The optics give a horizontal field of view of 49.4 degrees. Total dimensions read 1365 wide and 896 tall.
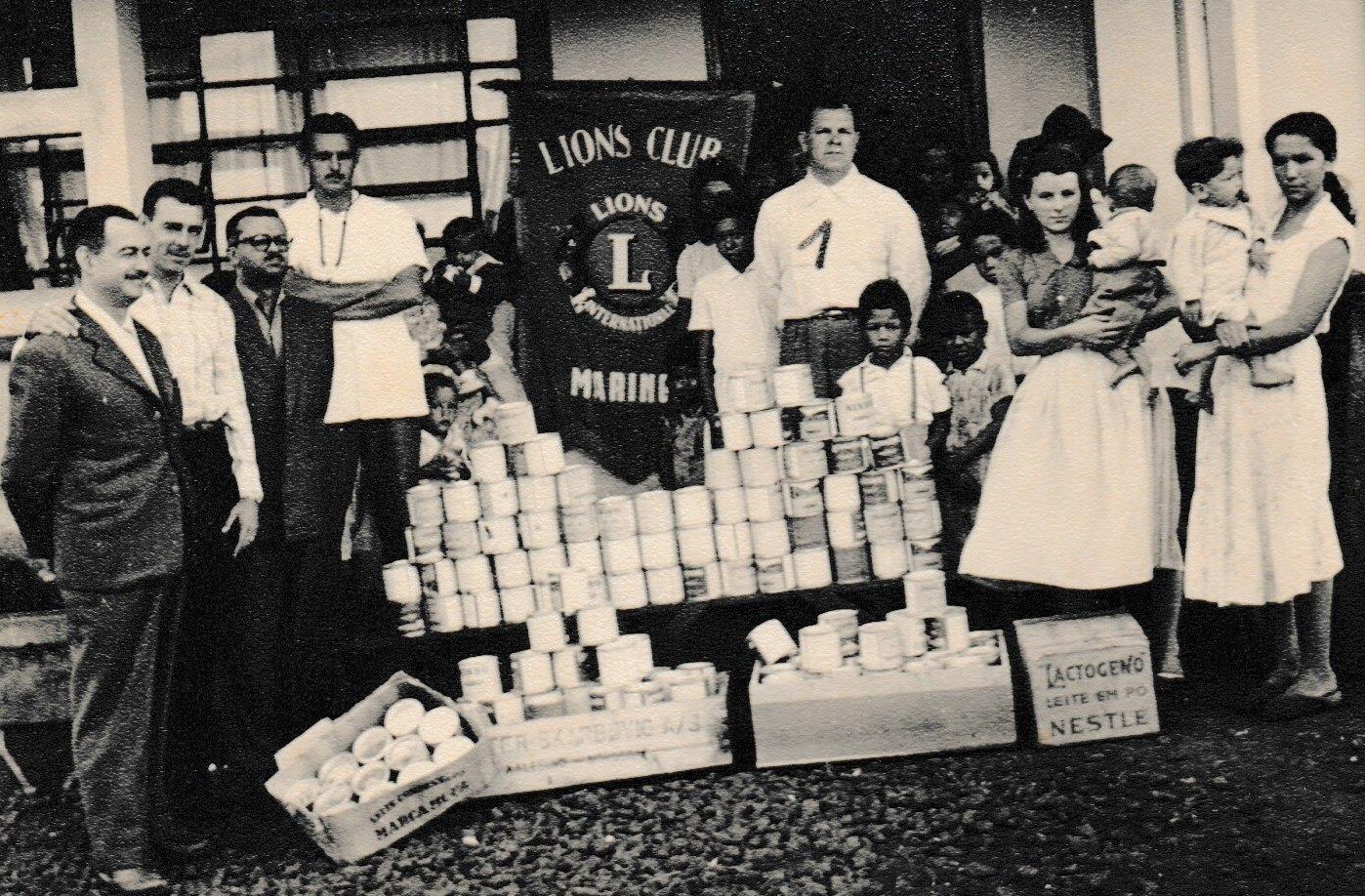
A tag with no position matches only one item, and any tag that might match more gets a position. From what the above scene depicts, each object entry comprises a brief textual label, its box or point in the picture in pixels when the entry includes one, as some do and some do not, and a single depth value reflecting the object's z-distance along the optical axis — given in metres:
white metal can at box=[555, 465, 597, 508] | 6.02
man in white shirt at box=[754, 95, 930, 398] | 6.30
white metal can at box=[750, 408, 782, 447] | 5.97
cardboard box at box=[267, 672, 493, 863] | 4.80
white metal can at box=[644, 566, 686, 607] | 5.98
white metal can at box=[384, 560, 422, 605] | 5.95
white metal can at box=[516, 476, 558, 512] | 5.96
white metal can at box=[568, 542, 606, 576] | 5.96
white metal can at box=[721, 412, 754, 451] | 5.99
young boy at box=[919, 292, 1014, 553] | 6.32
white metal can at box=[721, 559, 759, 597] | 6.00
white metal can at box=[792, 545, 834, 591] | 5.97
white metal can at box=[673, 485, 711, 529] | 5.98
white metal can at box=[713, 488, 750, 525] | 5.99
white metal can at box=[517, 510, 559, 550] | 5.96
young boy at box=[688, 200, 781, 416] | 6.74
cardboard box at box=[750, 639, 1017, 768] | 5.20
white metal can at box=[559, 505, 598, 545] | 5.96
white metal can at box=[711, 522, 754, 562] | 5.99
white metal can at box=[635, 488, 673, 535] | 5.96
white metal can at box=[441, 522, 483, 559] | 5.96
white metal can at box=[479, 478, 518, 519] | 5.95
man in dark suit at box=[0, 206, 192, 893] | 4.62
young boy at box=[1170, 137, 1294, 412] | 5.22
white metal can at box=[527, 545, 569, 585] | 5.96
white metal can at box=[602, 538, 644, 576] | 5.95
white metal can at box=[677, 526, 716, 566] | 5.99
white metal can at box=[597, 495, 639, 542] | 5.93
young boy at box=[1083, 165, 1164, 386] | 5.32
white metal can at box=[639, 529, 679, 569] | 5.97
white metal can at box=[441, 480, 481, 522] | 5.96
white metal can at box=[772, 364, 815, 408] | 6.00
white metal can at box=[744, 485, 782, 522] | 5.96
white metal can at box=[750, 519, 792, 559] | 5.98
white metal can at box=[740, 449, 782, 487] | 5.98
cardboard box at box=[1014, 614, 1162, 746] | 5.18
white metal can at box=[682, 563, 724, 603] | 6.01
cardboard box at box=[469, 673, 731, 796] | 5.25
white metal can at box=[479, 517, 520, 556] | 5.96
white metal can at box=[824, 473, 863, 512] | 5.95
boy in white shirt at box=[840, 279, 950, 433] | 6.06
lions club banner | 7.38
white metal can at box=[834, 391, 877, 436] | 5.96
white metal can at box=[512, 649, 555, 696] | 5.55
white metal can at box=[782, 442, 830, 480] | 5.95
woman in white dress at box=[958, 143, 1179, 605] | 5.37
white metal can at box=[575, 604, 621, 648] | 5.74
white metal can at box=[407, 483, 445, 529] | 5.99
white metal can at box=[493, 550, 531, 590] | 5.97
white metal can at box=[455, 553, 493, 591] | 5.96
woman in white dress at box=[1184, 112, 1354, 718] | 5.08
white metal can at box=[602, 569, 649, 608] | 5.95
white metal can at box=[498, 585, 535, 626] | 5.97
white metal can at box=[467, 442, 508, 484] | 5.97
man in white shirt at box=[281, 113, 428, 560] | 5.98
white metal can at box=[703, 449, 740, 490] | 6.00
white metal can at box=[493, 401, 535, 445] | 6.01
